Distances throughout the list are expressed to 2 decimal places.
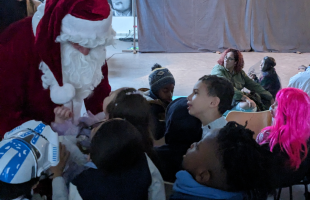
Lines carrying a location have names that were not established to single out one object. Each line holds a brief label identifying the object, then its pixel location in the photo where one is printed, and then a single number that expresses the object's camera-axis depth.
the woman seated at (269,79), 3.42
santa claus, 1.34
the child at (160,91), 2.25
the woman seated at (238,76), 3.18
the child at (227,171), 1.20
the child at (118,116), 1.42
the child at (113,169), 1.14
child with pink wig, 1.67
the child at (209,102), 1.78
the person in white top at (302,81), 2.73
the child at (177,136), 1.74
